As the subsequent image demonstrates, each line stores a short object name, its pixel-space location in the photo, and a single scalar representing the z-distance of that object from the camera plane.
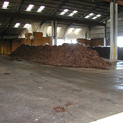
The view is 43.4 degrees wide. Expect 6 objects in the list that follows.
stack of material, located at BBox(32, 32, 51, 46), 28.11
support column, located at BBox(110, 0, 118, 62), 18.58
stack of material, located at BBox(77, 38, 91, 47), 35.88
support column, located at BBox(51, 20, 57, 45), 27.00
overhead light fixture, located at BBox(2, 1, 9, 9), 21.08
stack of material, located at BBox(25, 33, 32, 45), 28.38
